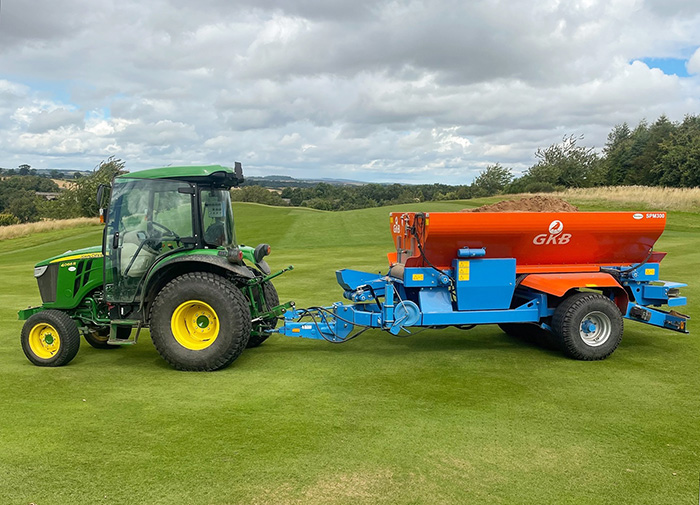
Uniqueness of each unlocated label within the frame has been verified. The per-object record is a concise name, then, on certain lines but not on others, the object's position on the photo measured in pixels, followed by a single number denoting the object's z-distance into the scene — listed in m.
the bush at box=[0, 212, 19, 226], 61.11
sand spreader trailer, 6.62
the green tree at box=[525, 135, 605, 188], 68.50
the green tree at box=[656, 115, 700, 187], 56.41
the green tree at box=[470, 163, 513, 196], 80.19
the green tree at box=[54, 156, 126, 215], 58.97
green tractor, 6.13
